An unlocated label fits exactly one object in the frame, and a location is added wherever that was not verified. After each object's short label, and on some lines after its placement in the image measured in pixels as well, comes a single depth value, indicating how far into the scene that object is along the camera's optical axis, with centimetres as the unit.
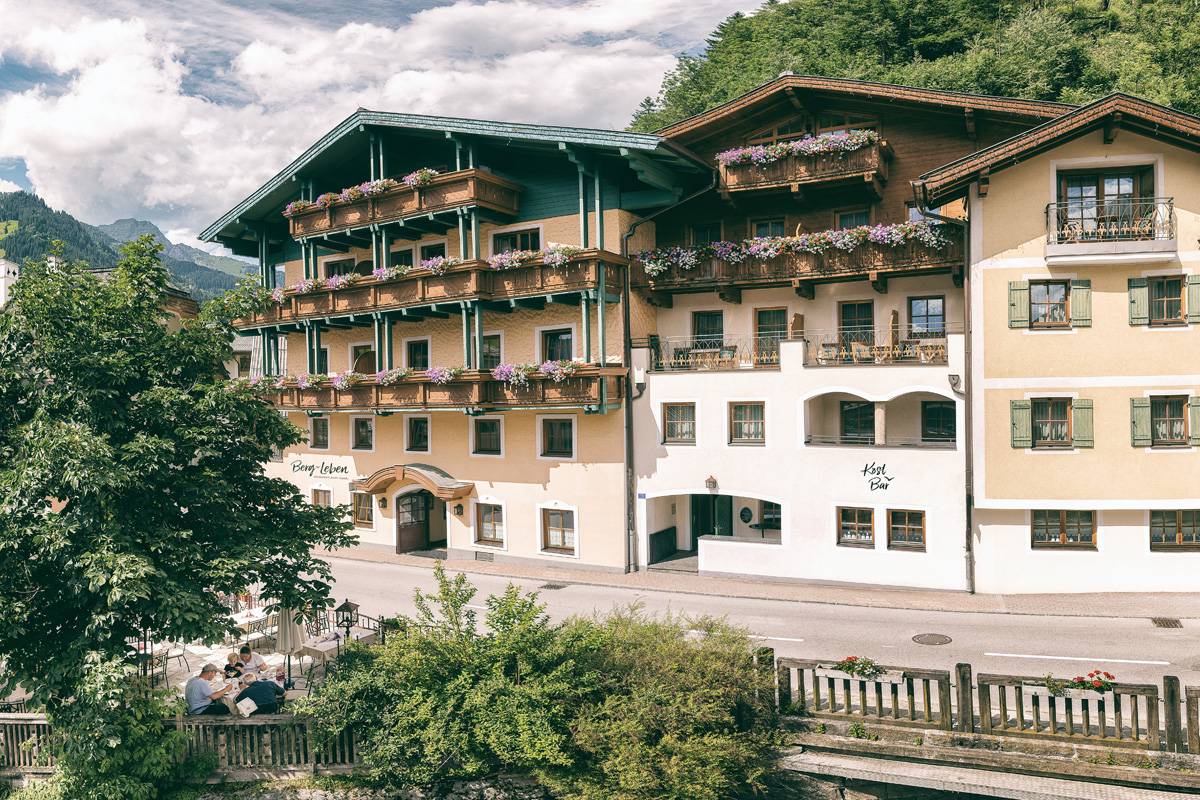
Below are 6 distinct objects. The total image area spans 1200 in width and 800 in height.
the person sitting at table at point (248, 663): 1580
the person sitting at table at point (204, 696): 1395
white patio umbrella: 1565
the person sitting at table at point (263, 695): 1399
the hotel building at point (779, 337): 2059
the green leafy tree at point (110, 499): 1157
